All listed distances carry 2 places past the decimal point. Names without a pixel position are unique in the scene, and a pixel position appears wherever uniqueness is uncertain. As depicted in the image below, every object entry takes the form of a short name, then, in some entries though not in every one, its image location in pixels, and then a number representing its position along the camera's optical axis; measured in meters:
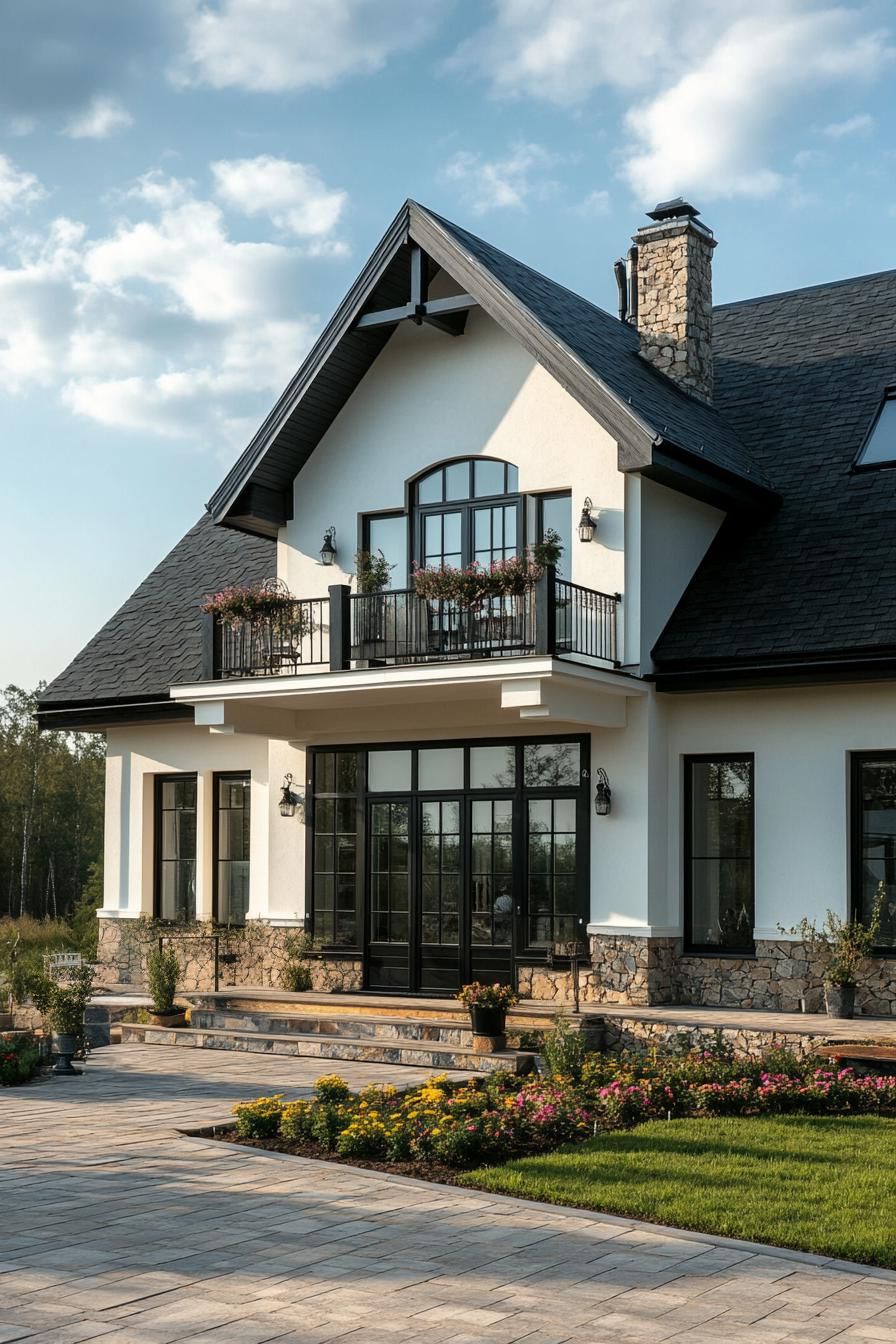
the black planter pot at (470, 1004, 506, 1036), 13.21
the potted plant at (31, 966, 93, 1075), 12.72
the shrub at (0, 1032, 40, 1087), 11.97
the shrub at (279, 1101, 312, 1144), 9.23
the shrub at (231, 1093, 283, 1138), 9.37
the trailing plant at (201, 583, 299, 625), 16.30
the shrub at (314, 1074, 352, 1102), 9.73
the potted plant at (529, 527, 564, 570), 15.23
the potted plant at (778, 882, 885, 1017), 13.74
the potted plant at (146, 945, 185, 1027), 15.59
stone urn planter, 12.66
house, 14.50
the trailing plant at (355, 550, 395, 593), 16.11
